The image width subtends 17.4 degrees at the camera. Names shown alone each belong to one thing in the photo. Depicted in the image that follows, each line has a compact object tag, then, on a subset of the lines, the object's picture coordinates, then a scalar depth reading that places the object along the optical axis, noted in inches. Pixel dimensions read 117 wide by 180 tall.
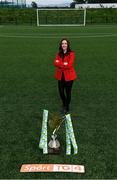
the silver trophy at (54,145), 239.6
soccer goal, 1875.0
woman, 312.7
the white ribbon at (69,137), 231.0
